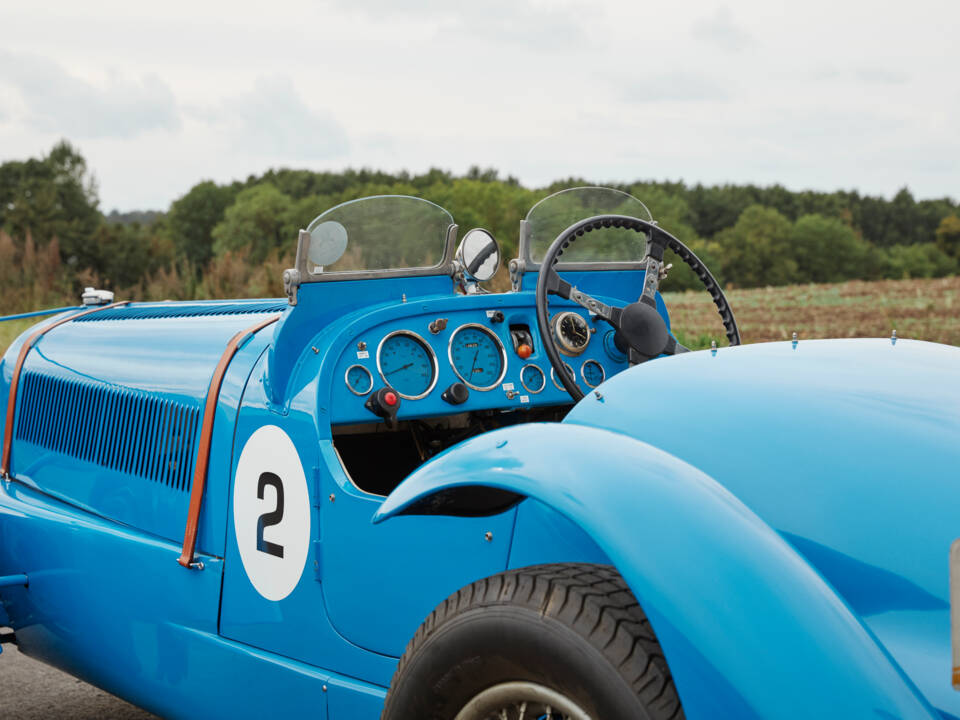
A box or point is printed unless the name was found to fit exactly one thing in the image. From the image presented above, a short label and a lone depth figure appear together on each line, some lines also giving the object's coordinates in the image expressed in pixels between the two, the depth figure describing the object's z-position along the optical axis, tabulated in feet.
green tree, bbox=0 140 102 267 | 166.09
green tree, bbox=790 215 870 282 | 202.39
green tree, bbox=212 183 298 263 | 219.61
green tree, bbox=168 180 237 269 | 247.91
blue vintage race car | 5.20
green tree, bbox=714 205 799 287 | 202.39
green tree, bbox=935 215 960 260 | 212.64
